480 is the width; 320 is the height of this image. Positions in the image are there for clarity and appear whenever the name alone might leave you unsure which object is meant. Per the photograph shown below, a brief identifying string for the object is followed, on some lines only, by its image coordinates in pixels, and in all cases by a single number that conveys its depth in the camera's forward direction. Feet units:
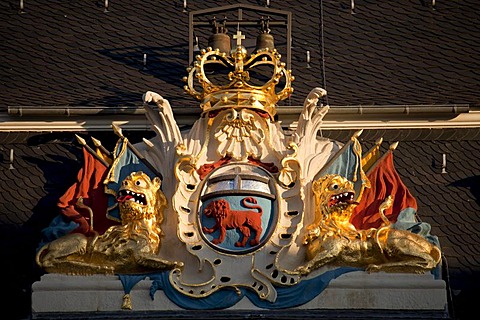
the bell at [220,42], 101.55
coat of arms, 88.79
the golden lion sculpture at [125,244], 89.30
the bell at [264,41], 101.19
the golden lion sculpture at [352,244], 88.74
